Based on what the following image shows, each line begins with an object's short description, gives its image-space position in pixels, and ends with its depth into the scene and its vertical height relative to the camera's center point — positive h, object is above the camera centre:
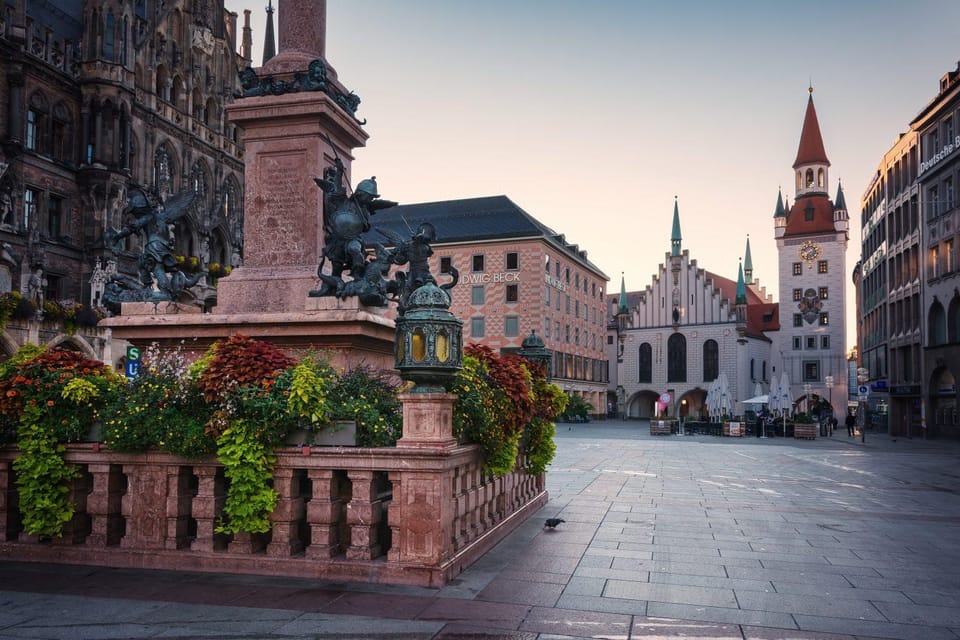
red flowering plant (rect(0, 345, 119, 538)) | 6.74 -0.50
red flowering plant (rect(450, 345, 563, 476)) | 7.23 -0.34
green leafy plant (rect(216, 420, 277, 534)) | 6.32 -0.87
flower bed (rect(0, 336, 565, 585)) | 6.35 -0.81
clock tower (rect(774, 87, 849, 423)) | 81.81 +7.95
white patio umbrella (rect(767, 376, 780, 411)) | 43.19 -1.45
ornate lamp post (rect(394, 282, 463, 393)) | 6.47 +0.21
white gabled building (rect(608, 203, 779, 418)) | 81.56 +3.21
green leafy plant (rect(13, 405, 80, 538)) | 6.72 -0.95
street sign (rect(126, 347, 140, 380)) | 13.41 +0.20
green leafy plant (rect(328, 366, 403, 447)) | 6.72 -0.31
